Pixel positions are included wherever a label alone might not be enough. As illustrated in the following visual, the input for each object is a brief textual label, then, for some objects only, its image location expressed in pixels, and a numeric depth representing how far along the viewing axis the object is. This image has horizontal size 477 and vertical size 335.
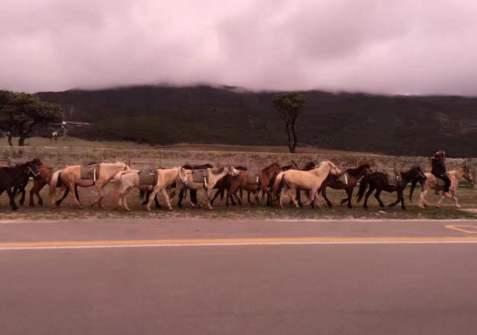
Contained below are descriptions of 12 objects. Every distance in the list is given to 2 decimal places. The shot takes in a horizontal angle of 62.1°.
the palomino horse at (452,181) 15.29
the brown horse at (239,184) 14.41
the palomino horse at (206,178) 13.37
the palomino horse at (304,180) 13.86
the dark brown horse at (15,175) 12.42
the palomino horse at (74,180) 13.05
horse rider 15.34
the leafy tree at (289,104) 59.81
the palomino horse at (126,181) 12.70
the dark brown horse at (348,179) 14.62
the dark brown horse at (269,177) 14.68
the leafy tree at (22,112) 46.75
